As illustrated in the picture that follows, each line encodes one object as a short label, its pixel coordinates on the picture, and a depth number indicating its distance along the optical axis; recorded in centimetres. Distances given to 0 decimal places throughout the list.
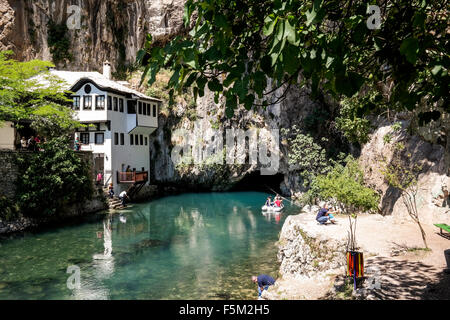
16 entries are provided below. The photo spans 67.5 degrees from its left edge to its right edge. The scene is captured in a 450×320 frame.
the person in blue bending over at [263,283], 1082
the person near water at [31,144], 2669
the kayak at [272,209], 2814
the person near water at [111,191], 3170
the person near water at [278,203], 2855
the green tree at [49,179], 2311
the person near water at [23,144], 2691
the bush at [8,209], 2167
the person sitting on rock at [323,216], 1498
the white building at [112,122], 3241
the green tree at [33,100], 2130
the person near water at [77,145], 3075
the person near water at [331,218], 1537
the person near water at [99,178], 3082
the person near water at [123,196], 3173
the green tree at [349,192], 1573
